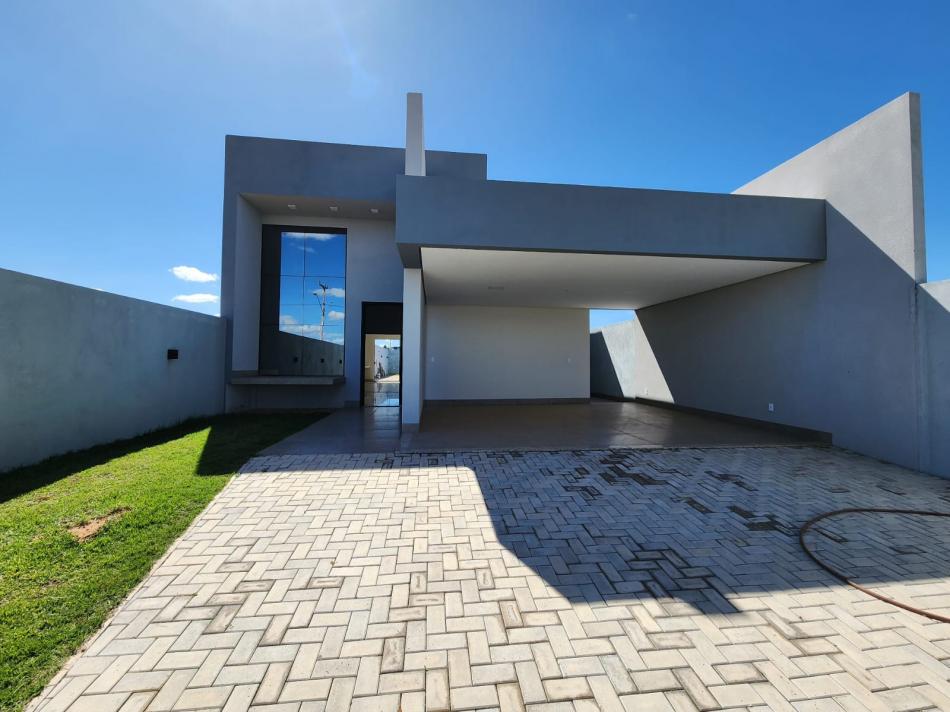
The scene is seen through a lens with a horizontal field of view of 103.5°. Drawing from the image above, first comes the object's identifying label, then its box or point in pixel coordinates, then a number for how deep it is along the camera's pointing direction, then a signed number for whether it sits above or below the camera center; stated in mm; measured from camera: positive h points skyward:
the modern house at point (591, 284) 5105 +1776
